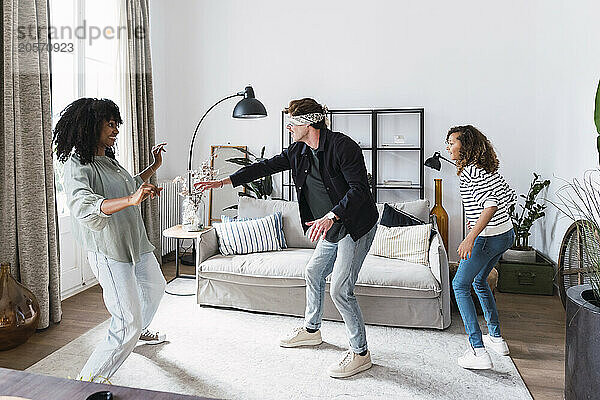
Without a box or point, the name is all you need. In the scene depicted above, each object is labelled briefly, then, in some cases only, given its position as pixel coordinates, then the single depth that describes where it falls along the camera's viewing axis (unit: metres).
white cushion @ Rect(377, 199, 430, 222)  4.11
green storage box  4.18
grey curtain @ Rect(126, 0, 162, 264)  4.78
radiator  5.29
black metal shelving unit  4.89
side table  3.96
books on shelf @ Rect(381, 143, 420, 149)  4.95
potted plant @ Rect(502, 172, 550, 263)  4.31
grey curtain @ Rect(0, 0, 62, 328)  3.16
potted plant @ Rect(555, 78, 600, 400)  2.14
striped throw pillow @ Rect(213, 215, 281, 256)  3.89
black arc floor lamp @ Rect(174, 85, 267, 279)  4.22
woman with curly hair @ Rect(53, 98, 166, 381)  2.32
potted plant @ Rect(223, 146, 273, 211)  5.11
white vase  4.14
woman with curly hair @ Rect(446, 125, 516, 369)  2.75
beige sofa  3.36
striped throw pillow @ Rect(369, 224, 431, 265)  3.68
